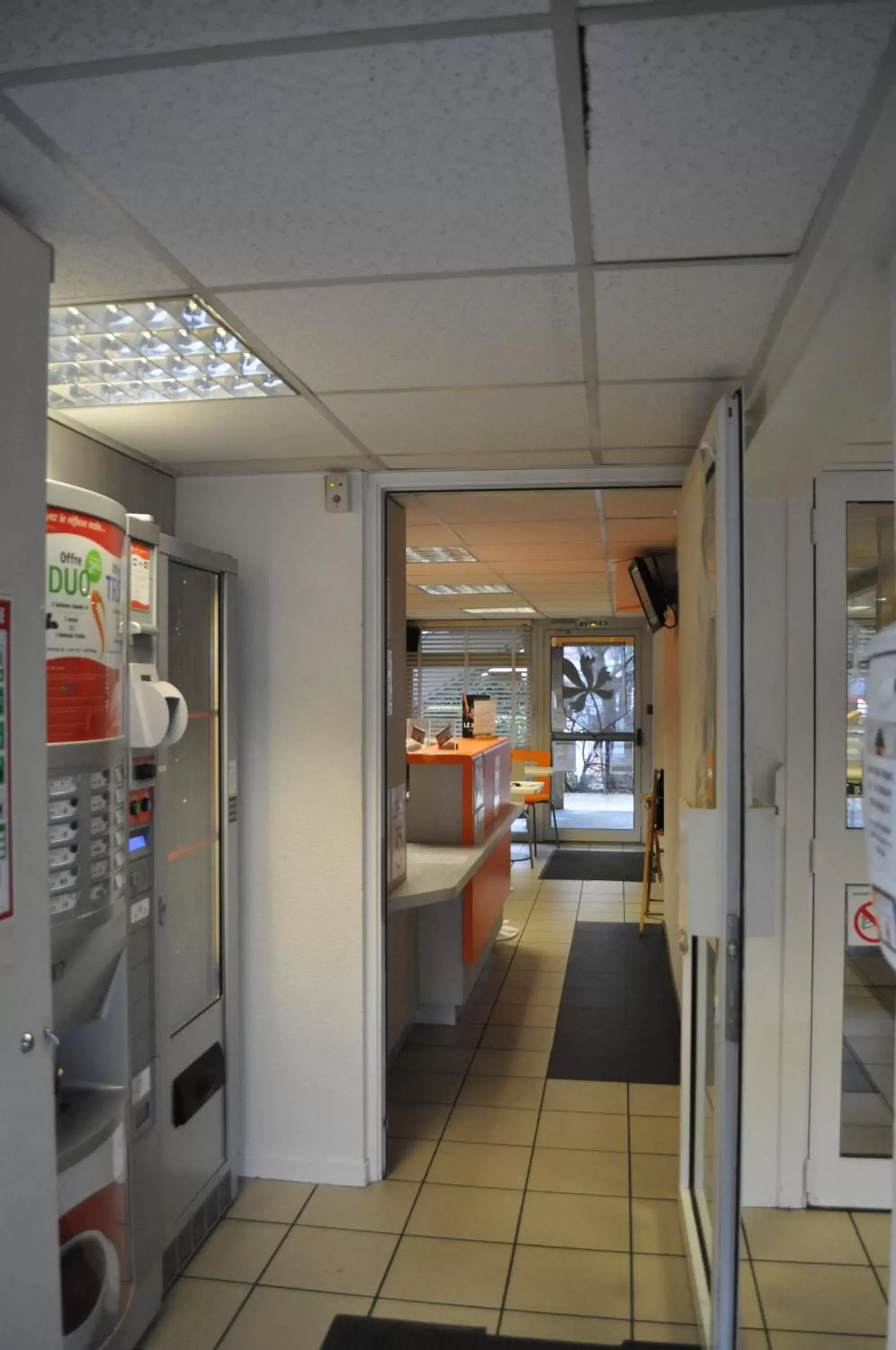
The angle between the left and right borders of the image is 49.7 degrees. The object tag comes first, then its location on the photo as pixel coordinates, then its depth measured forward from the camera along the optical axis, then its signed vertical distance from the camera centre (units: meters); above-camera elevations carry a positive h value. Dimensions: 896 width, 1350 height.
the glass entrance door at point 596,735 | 10.91 -0.59
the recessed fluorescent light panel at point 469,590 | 7.75 +0.76
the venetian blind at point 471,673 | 11.27 +0.13
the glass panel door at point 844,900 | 3.18 -0.72
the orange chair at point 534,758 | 10.52 -0.82
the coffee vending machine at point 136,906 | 2.12 -0.59
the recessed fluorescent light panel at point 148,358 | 2.03 +0.76
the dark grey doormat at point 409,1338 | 2.51 -1.72
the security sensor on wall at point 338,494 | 3.35 +0.66
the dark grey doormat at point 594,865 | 8.99 -1.80
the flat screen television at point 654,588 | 5.36 +0.53
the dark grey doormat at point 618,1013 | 4.50 -1.78
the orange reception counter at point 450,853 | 5.00 -0.85
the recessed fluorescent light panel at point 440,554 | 5.36 +0.75
